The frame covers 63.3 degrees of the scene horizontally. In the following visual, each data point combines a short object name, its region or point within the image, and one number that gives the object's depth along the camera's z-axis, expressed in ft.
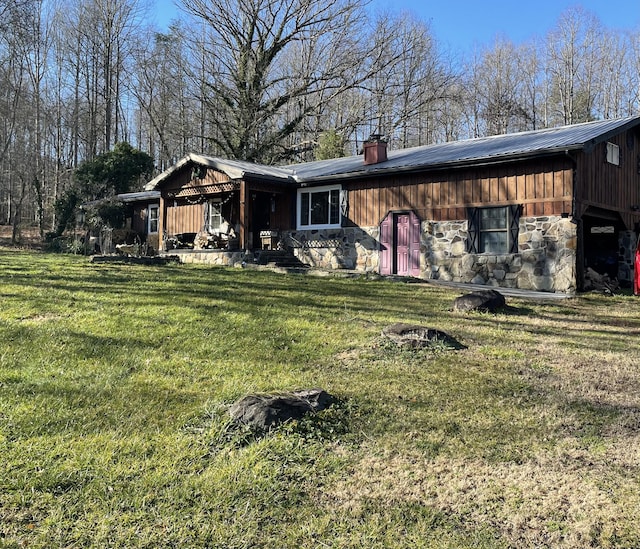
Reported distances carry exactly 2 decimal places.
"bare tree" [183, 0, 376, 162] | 87.66
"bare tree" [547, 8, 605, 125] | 99.09
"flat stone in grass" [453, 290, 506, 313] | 28.22
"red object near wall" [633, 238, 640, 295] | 39.70
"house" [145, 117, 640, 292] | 40.40
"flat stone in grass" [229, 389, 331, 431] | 12.52
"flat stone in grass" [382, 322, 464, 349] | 19.81
